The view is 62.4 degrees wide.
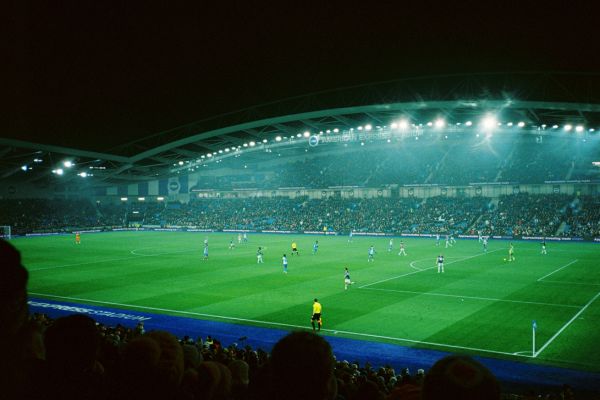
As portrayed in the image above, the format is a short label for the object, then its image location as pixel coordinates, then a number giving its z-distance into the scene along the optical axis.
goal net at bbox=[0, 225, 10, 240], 76.62
